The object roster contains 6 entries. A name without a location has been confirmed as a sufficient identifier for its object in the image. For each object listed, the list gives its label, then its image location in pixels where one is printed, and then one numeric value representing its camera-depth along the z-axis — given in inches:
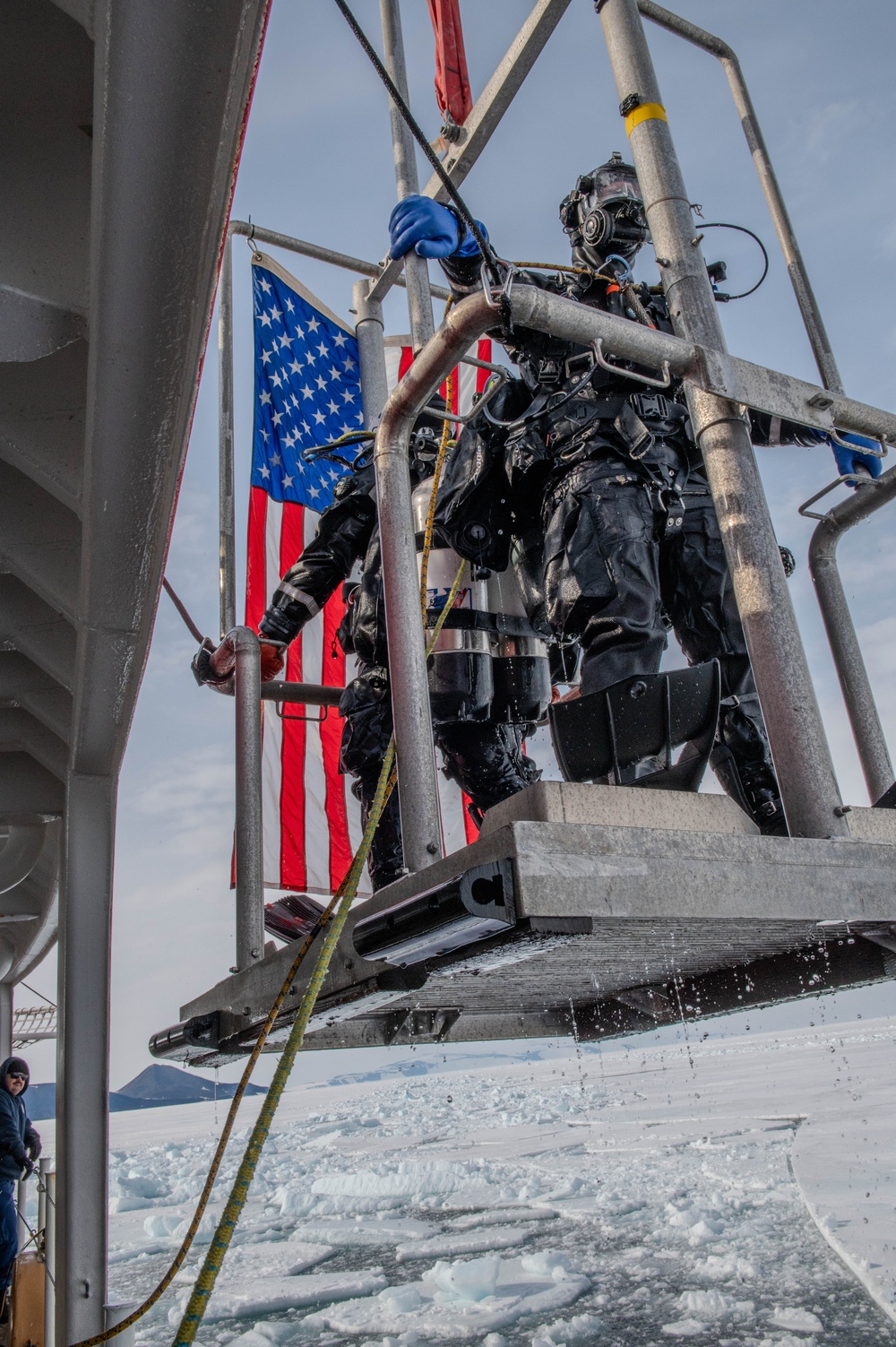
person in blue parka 221.3
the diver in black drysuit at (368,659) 129.1
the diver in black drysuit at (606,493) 86.6
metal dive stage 48.8
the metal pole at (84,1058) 136.8
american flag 214.2
